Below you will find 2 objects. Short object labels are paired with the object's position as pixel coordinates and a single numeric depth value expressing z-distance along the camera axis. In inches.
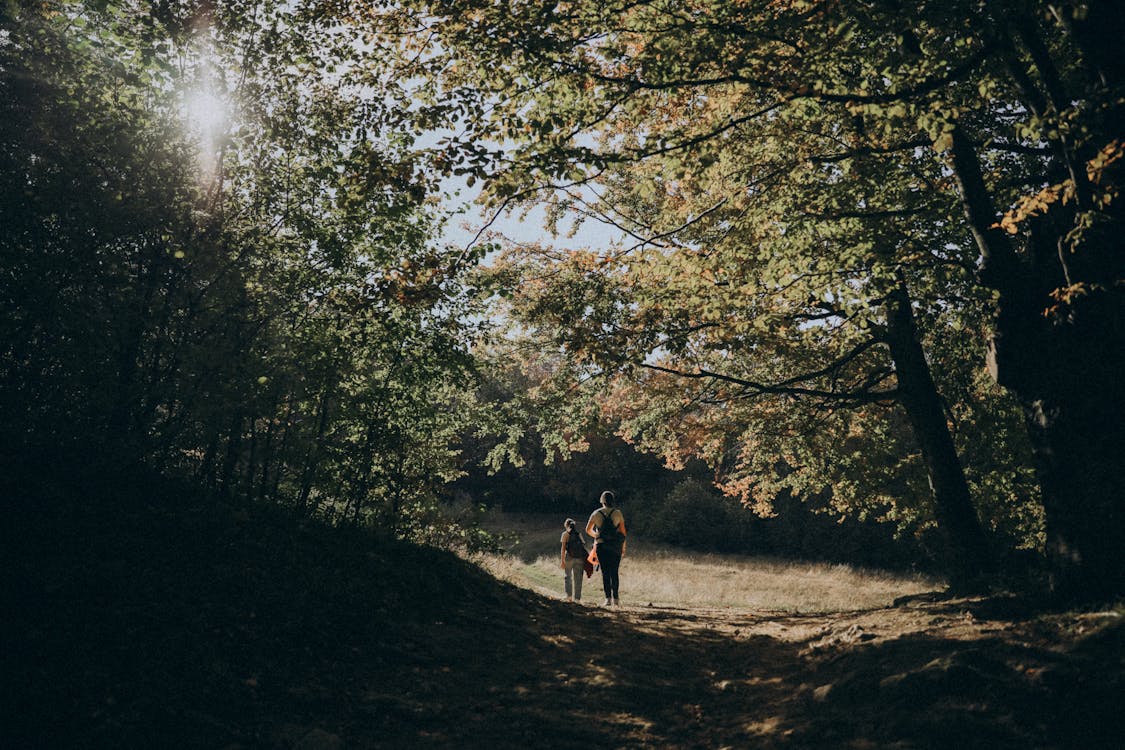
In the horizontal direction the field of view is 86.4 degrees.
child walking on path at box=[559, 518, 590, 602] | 517.0
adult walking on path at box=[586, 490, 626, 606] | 456.8
